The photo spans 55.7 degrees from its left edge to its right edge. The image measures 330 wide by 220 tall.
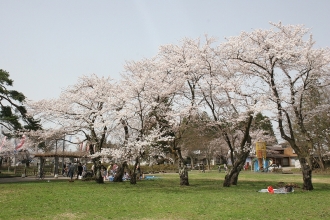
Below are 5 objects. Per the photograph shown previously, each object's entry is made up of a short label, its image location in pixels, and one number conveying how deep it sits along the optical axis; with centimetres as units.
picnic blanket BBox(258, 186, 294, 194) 1562
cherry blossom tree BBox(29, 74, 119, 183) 2284
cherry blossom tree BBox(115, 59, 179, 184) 1975
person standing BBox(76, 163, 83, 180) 2758
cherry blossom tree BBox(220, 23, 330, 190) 1709
